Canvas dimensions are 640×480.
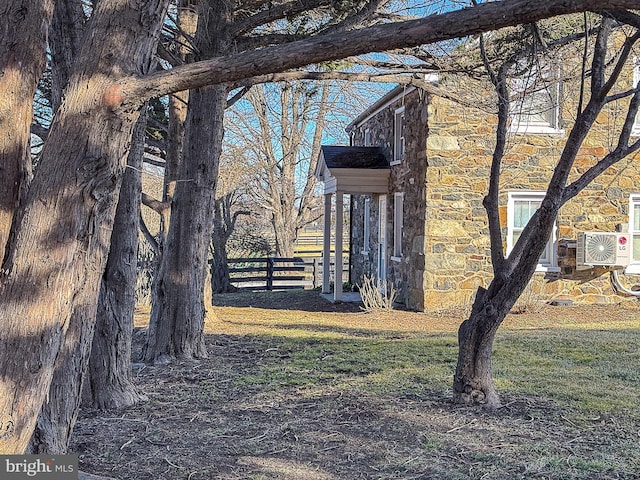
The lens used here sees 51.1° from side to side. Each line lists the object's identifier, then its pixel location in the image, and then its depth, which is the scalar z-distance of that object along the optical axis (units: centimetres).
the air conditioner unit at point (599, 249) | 1216
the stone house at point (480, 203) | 1225
